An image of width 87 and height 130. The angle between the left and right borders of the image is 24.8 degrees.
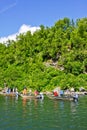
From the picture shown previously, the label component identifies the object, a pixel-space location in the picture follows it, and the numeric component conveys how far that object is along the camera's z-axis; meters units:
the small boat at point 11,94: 44.34
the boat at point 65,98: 34.00
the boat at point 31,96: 37.37
